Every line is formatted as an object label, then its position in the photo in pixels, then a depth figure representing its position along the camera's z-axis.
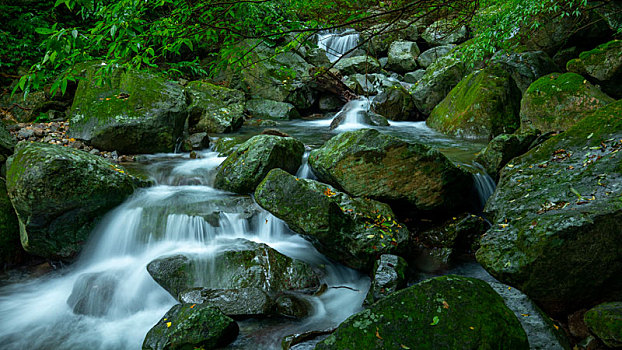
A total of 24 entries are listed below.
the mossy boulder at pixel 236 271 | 4.19
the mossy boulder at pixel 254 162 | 5.90
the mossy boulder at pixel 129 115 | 7.45
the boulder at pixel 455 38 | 18.80
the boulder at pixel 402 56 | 18.70
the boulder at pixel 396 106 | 12.12
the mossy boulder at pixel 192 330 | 3.01
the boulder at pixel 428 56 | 18.02
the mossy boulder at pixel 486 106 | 8.55
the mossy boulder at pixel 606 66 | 7.58
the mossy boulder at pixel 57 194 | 4.41
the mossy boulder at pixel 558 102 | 6.61
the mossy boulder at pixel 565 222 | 2.84
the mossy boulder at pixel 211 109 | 10.47
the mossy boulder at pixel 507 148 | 5.86
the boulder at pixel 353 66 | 16.88
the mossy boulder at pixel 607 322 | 2.49
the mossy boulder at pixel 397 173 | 5.03
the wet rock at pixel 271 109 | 13.98
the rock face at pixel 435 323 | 2.15
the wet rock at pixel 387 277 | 3.82
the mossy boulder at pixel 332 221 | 4.38
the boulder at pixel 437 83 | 11.26
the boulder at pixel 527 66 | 9.29
